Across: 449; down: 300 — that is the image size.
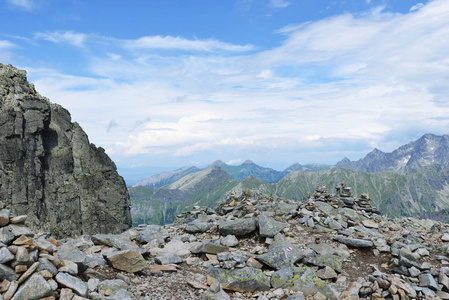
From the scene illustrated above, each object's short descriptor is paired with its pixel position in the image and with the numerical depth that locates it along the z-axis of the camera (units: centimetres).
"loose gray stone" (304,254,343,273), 1534
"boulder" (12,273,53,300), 805
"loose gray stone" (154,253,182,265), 1433
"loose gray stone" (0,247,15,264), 836
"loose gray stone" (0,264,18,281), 827
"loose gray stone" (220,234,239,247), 1795
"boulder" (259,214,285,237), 1850
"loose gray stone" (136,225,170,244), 1806
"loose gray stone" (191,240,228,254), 1628
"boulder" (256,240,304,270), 1486
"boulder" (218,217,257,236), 1900
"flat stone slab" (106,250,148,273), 1251
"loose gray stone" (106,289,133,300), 993
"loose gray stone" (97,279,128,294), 1029
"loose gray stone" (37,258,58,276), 900
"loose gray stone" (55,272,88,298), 891
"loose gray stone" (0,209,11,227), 997
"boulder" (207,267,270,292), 1290
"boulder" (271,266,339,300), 1299
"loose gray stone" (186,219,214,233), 2072
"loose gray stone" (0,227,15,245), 895
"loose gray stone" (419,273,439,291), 1342
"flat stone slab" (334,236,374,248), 1784
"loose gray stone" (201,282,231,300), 1155
